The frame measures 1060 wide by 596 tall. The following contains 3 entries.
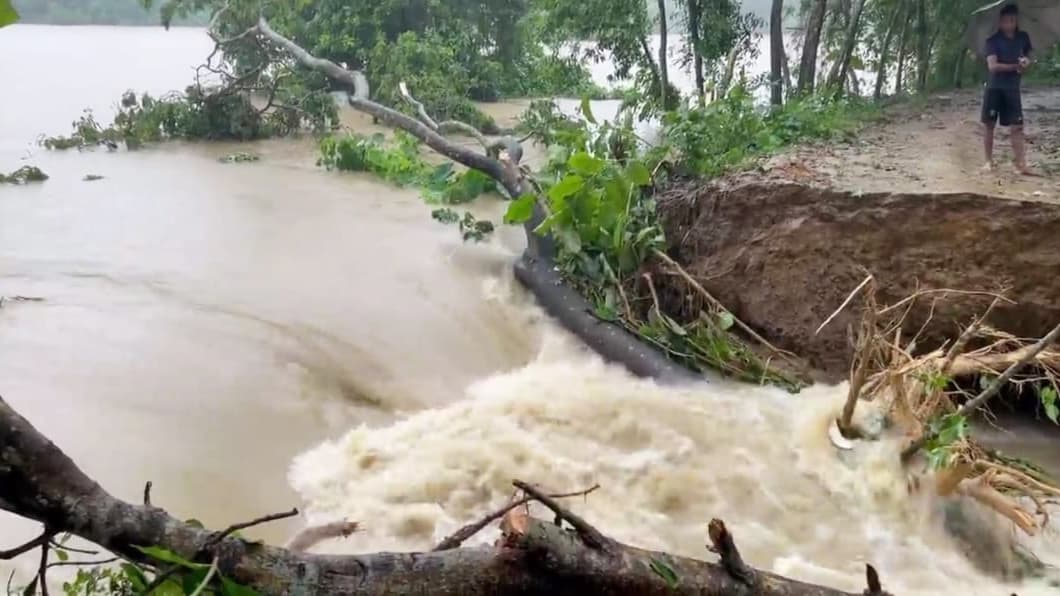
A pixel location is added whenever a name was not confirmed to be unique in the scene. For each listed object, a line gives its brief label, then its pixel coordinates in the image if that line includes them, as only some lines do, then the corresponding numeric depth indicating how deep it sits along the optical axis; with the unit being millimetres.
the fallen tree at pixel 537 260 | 5426
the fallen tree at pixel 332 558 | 1529
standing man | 5461
